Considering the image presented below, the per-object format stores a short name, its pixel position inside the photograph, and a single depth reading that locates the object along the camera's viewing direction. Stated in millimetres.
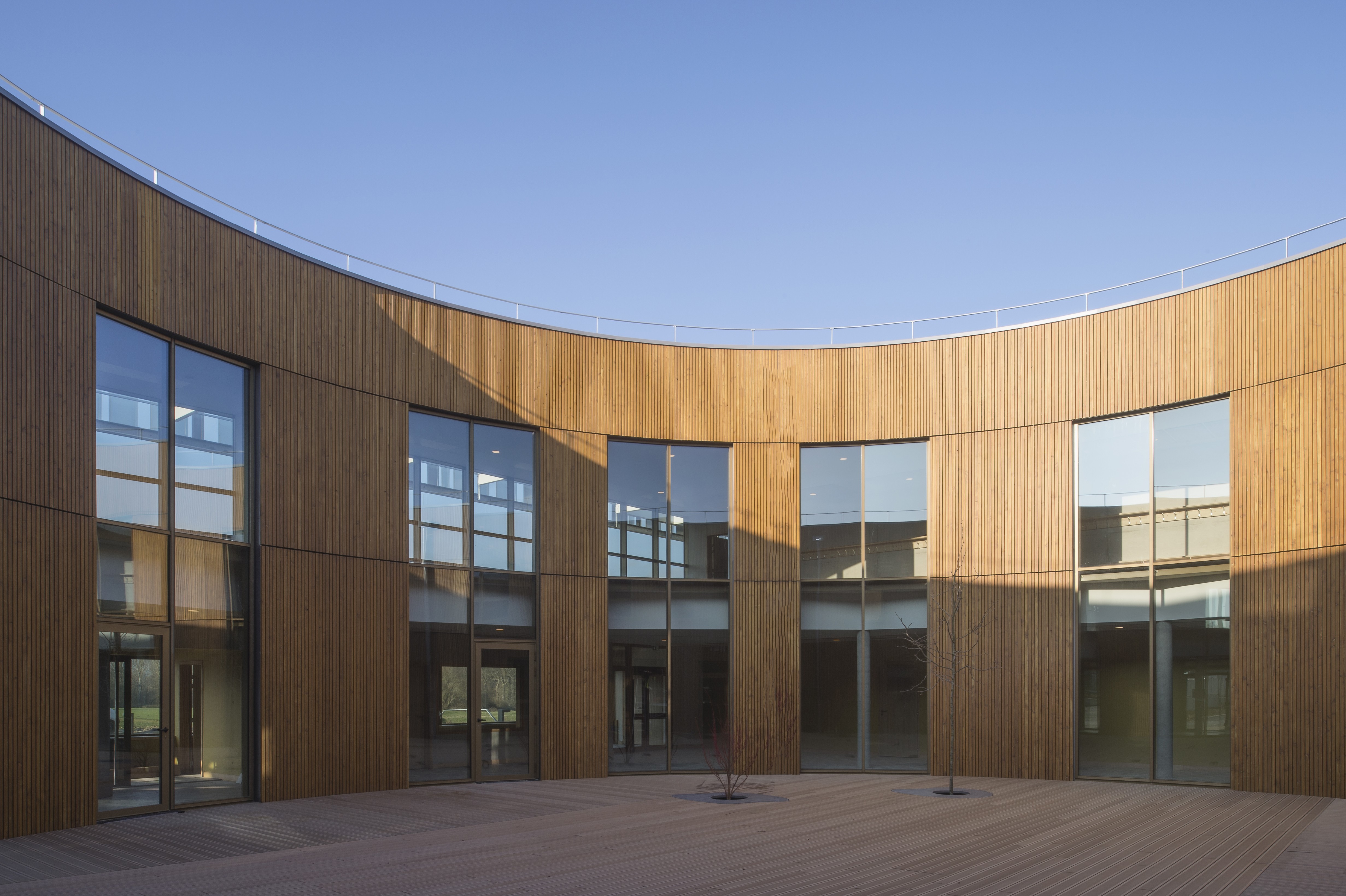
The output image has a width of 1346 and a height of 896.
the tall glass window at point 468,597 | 13812
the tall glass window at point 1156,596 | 13320
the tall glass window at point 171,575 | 10195
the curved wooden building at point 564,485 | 9547
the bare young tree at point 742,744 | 15008
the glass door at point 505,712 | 14289
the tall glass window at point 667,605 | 15586
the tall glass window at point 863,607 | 15672
